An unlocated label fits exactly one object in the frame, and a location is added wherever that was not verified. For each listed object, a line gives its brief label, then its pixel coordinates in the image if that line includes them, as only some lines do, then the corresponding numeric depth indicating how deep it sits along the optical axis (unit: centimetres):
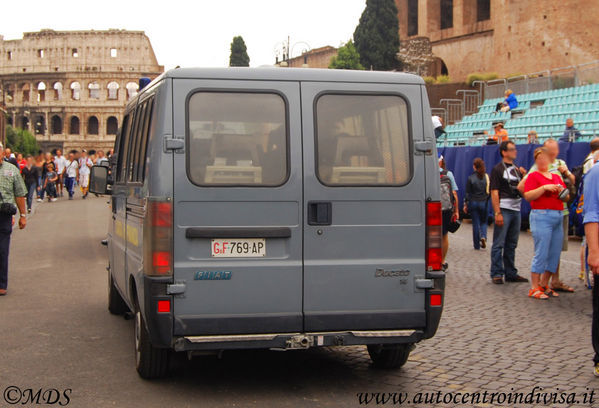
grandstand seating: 2554
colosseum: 12850
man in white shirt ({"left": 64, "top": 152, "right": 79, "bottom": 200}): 3806
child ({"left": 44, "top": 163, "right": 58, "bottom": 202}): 3434
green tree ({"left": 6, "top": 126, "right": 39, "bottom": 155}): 10007
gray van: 559
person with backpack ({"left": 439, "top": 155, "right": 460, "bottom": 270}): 1027
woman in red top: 1019
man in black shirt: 1146
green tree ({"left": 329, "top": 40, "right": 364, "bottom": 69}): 5973
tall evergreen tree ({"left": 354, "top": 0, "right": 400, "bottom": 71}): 5831
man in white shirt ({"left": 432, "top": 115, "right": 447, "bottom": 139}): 1195
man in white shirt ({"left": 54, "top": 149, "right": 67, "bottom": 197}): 3812
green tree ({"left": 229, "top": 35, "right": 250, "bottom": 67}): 10119
